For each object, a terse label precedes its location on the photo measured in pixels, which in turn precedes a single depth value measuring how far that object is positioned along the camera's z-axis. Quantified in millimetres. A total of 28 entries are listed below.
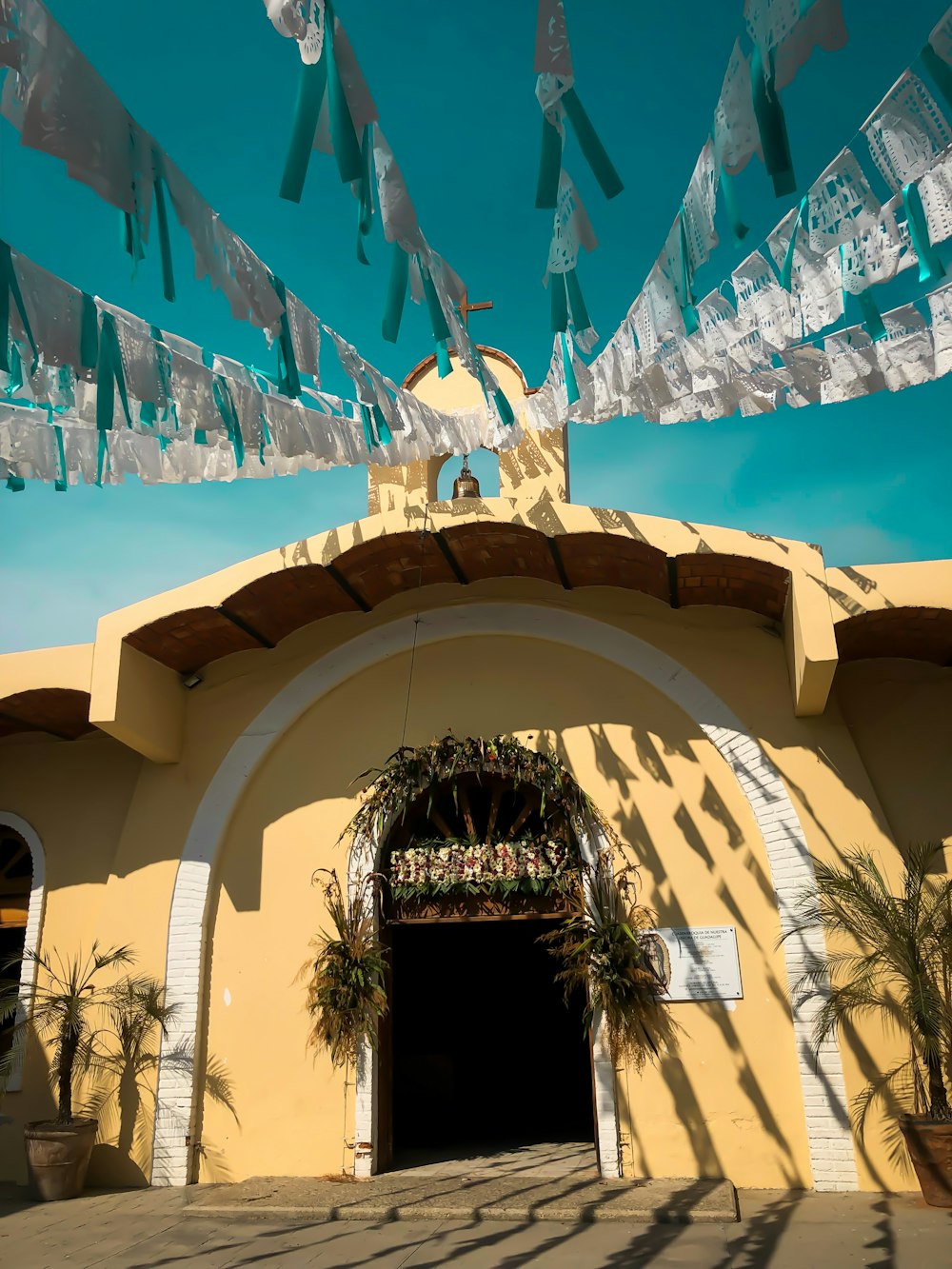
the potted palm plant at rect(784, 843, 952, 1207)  6648
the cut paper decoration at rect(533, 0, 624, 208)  3090
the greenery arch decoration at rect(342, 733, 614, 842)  8516
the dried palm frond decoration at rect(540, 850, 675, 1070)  7699
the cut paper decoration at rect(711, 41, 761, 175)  3178
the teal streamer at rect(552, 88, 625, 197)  3166
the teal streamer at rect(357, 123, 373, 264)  3414
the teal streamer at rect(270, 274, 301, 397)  4289
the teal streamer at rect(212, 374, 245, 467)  4691
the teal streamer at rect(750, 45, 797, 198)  3002
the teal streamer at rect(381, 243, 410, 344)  3891
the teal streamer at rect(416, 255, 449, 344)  4000
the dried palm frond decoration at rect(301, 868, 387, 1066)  8141
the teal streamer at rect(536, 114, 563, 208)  3258
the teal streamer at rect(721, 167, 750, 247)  3482
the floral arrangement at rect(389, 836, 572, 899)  8266
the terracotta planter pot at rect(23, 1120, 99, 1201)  7840
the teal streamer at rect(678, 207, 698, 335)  3854
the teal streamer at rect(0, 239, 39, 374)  3500
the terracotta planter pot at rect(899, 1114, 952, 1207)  6480
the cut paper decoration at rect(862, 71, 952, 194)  3471
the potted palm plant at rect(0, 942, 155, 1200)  7875
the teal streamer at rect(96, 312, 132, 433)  3963
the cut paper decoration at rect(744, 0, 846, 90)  2861
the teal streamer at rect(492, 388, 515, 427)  5324
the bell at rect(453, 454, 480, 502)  9234
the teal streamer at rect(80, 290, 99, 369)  3930
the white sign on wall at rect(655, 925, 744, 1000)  7680
